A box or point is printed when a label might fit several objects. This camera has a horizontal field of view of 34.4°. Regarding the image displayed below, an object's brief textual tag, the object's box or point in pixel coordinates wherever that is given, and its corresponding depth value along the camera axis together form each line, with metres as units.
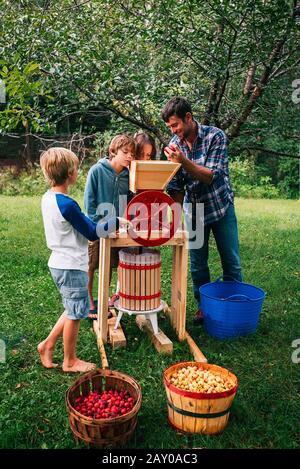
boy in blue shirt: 3.88
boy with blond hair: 3.14
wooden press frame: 3.66
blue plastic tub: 3.83
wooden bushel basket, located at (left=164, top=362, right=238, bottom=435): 2.61
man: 3.73
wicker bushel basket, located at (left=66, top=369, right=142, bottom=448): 2.47
